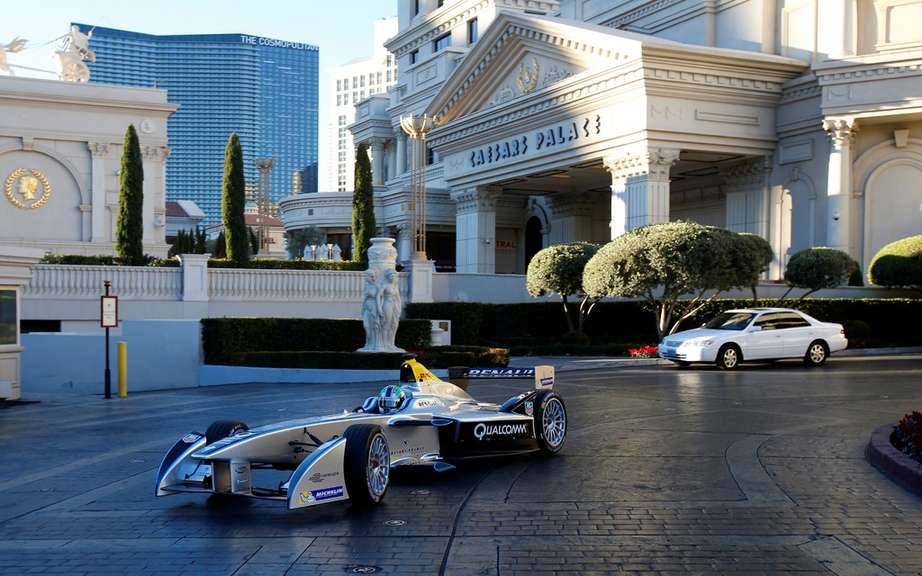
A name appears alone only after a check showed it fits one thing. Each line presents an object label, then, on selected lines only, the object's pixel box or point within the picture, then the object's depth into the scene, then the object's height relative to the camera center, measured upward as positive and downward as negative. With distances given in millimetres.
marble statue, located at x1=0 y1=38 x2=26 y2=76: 50844 +11666
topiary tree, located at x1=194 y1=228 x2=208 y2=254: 56344 +1773
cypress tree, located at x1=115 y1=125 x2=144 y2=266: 34656 +2512
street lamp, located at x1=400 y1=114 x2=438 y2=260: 35719 +5381
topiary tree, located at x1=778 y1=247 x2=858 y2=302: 31781 +338
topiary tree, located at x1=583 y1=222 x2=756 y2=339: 27922 +387
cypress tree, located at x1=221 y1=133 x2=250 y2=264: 34688 +2732
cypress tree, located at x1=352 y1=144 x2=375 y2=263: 37344 +2443
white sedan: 24250 -1519
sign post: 20703 -792
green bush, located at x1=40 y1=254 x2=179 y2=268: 31766 +457
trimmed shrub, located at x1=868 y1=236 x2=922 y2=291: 33156 +471
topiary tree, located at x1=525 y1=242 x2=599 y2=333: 33125 +175
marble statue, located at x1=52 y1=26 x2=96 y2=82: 52406 +11424
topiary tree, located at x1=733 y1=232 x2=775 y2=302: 28375 +620
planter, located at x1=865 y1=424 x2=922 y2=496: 9344 -1843
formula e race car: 8539 -1582
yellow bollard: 20859 -2004
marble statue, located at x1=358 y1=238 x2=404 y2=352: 23156 -544
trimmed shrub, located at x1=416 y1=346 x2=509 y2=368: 23573 -1954
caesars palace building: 37094 +6374
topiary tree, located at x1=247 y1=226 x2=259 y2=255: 60531 +2096
